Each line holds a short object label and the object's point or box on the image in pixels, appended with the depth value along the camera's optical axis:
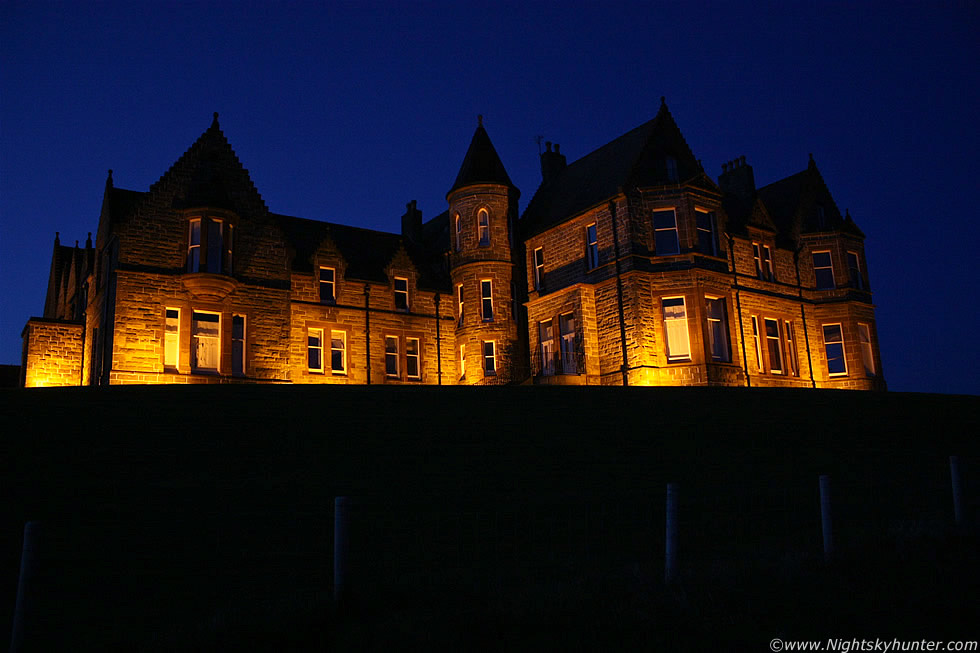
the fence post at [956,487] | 10.04
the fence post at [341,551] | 6.93
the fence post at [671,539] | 7.72
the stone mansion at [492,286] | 29.02
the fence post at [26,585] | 5.97
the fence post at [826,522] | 8.56
